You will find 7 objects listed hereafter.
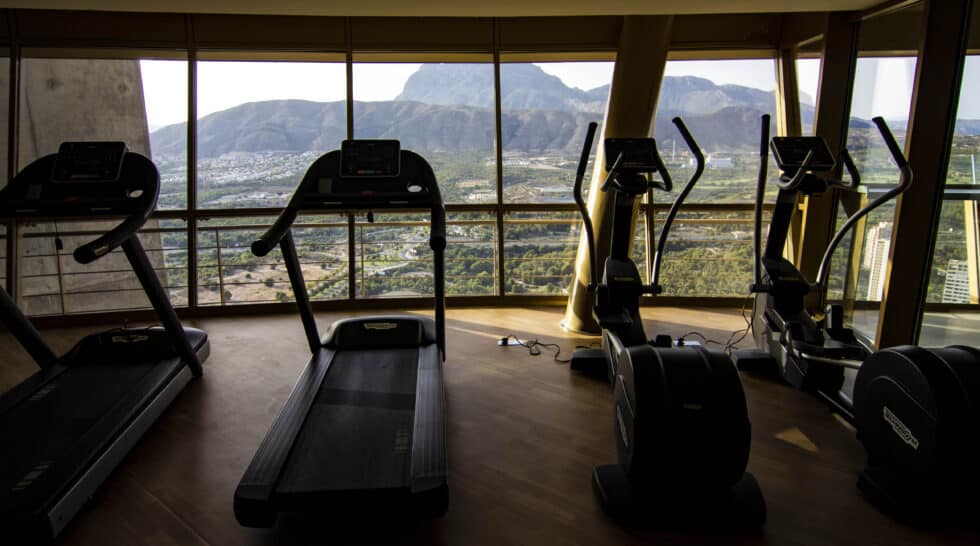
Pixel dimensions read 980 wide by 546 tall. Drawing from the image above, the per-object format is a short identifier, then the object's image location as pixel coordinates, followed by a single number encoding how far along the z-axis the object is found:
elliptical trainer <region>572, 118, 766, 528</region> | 2.08
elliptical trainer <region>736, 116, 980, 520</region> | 2.09
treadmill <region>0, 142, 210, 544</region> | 2.23
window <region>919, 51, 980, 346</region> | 3.11
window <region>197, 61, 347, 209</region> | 5.17
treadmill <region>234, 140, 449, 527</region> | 2.13
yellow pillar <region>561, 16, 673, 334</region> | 4.35
